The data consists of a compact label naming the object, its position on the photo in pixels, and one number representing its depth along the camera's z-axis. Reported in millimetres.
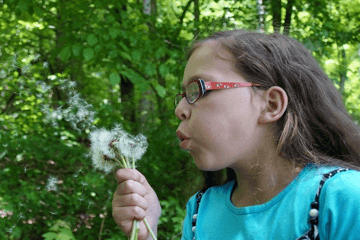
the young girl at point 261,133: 1263
